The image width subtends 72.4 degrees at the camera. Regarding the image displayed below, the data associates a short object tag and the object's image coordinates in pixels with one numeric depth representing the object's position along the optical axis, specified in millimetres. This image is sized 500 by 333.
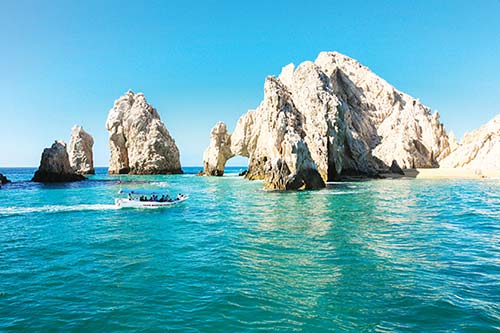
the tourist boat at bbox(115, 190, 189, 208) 35750
